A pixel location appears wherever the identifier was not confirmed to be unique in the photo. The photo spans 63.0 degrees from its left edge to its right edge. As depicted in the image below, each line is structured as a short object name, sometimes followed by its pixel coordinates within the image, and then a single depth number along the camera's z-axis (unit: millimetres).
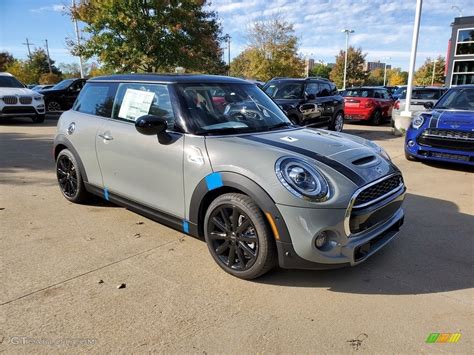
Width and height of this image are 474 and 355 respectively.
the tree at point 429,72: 62719
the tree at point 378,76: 80700
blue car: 6707
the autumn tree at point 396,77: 85375
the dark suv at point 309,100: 9781
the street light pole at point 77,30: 14664
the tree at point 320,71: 77300
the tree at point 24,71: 52984
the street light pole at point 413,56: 11219
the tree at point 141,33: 13586
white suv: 13086
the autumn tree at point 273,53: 30812
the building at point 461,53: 29766
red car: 14492
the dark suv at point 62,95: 17531
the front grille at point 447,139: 6643
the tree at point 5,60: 53281
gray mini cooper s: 2842
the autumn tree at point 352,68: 54938
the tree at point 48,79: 51781
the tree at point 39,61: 58844
